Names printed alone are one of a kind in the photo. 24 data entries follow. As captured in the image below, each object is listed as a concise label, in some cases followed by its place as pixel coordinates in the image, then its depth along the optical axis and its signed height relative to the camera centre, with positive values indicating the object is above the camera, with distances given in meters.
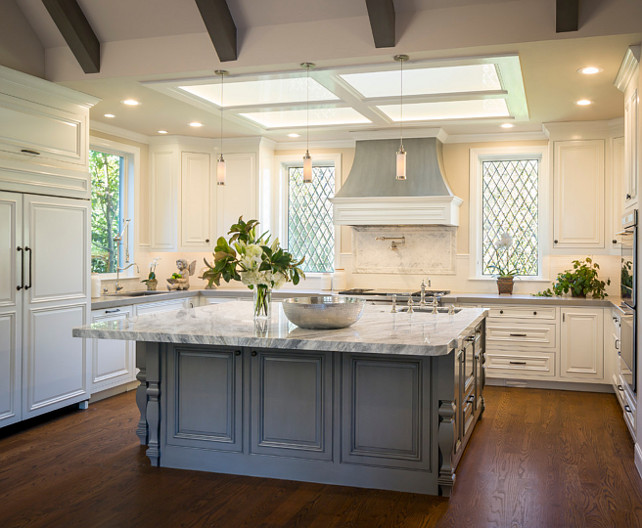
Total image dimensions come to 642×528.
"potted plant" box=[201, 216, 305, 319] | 3.46 -0.03
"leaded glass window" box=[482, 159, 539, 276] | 6.68 +0.47
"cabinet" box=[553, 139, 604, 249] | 6.05 +0.64
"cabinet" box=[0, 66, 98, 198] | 4.32 +0.88
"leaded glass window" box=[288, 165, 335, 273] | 7.23 +0.46
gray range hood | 6.33 +0.69
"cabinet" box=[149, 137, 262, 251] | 6.77 +0.70
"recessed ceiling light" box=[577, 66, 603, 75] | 4.32 +1.32
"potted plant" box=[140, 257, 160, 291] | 6.67 -0.24
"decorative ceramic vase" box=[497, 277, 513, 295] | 6.45 -0.26
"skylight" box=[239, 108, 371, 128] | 5.96 +1.38
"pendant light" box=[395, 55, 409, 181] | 3.97 +0.65
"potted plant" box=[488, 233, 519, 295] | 6.45 -0.08
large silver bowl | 3.38 -0.29
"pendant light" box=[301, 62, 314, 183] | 4.28 +1.29
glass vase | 3.66 -0.23
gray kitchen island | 3.25 -0.77
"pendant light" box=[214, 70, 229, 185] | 4.67 +0.63
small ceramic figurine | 6.75 -0.20
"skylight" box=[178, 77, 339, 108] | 4.85 +1.35
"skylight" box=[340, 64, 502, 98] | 4.59 +1.36
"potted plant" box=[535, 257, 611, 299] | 6.06 -0.23
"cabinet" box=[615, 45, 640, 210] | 4.00 +0.99
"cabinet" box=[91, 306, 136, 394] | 5.25 -0.88
